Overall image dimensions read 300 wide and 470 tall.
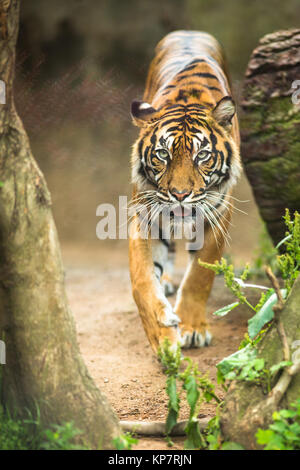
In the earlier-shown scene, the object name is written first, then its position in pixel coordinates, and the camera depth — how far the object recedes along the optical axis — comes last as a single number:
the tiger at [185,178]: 6.74
